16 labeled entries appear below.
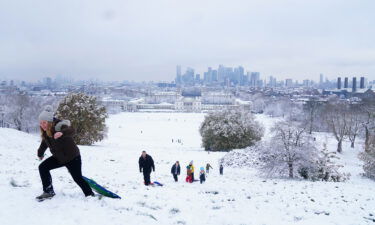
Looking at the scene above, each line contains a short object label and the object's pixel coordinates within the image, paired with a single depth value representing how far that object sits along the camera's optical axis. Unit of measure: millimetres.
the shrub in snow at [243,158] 18984
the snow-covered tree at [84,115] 24750
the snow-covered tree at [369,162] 18625
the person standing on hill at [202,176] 12283
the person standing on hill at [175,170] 12117
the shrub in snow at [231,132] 26750
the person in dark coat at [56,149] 5074
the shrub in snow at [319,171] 14781
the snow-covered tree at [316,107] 49822
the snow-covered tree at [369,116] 30547
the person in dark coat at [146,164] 9595
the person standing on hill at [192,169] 12308
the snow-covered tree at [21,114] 39375
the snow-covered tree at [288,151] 14930
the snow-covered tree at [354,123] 31706
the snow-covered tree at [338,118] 30772
